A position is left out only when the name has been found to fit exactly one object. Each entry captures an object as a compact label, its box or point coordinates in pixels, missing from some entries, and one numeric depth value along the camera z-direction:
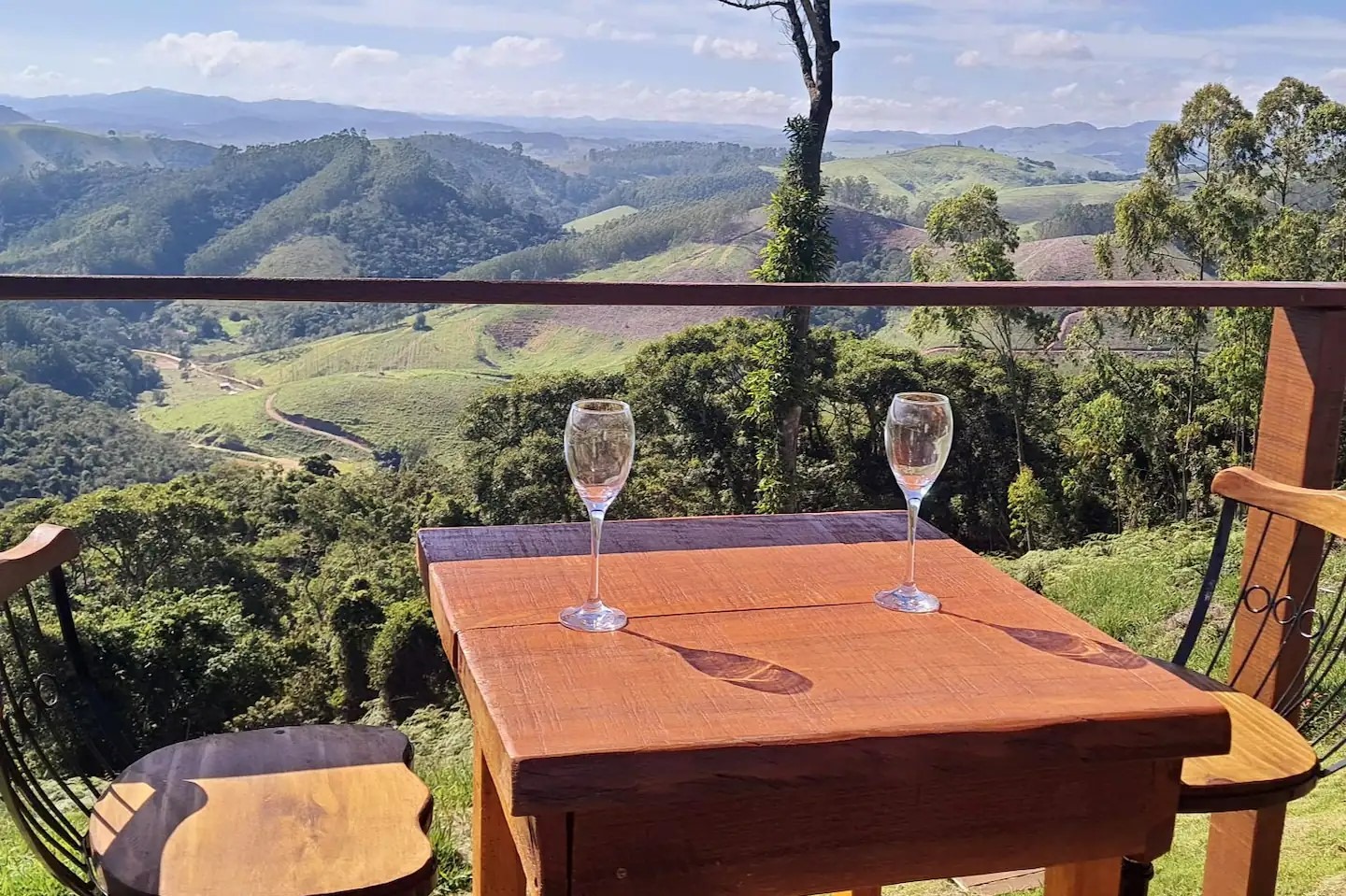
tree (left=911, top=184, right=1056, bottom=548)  21.72
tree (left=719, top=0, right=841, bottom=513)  22.00
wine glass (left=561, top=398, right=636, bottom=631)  1.20
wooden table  0.94
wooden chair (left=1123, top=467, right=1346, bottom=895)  1.37
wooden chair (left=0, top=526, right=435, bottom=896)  1.15
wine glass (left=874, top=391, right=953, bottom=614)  1.31
